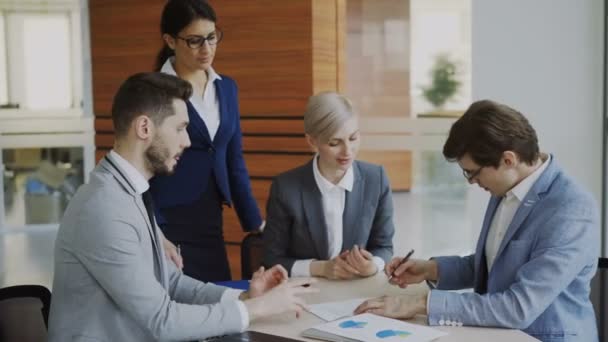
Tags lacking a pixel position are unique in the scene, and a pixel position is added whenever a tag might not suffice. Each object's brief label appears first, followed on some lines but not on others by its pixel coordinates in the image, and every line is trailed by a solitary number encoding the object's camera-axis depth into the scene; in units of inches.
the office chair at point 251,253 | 131.5
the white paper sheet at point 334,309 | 93.3
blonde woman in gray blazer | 120.7
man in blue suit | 87.0
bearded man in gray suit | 84.2
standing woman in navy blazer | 133.1
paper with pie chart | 82.6
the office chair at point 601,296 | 102.9
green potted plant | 255.1
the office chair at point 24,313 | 97.1
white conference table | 84.4
